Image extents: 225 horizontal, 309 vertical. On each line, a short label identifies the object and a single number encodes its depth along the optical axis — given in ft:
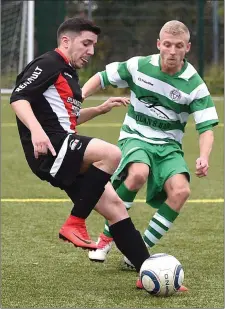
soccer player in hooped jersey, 36.38
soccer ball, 32.07
